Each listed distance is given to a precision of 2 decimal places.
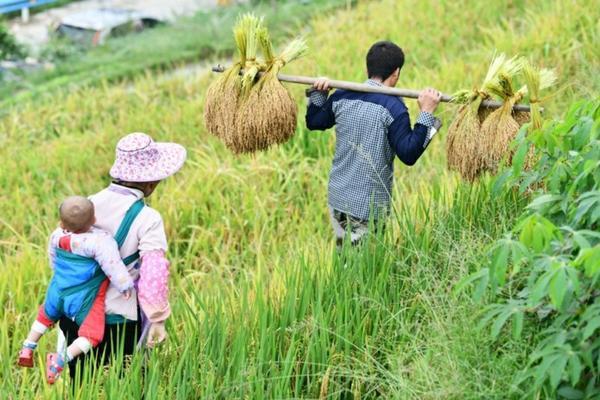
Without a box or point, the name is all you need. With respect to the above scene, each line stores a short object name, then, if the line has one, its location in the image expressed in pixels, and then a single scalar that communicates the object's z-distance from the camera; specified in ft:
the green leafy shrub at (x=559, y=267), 14.79
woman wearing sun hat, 20.15
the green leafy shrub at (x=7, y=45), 69.72
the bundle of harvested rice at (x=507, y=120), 21.27
